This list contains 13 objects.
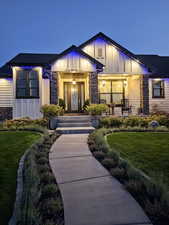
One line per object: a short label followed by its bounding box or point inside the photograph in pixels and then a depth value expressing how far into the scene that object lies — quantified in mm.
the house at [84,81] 13096
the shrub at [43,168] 4027
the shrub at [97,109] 11388
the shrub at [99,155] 5066
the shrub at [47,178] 3509
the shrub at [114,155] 4570
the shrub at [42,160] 4586
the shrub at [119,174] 3680
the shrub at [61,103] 14004
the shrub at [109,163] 4386
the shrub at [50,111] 11117
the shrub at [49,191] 3004
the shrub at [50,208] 2504
